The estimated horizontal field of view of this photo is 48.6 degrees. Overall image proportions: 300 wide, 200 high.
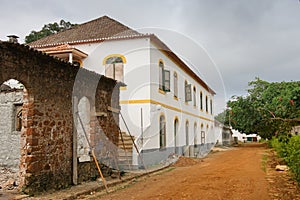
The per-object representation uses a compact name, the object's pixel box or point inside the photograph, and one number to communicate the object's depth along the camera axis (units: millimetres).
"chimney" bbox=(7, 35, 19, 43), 8281
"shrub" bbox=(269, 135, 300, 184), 8709
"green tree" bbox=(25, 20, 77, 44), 28672
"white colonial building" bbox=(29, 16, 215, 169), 15914
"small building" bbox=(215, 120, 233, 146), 38612
